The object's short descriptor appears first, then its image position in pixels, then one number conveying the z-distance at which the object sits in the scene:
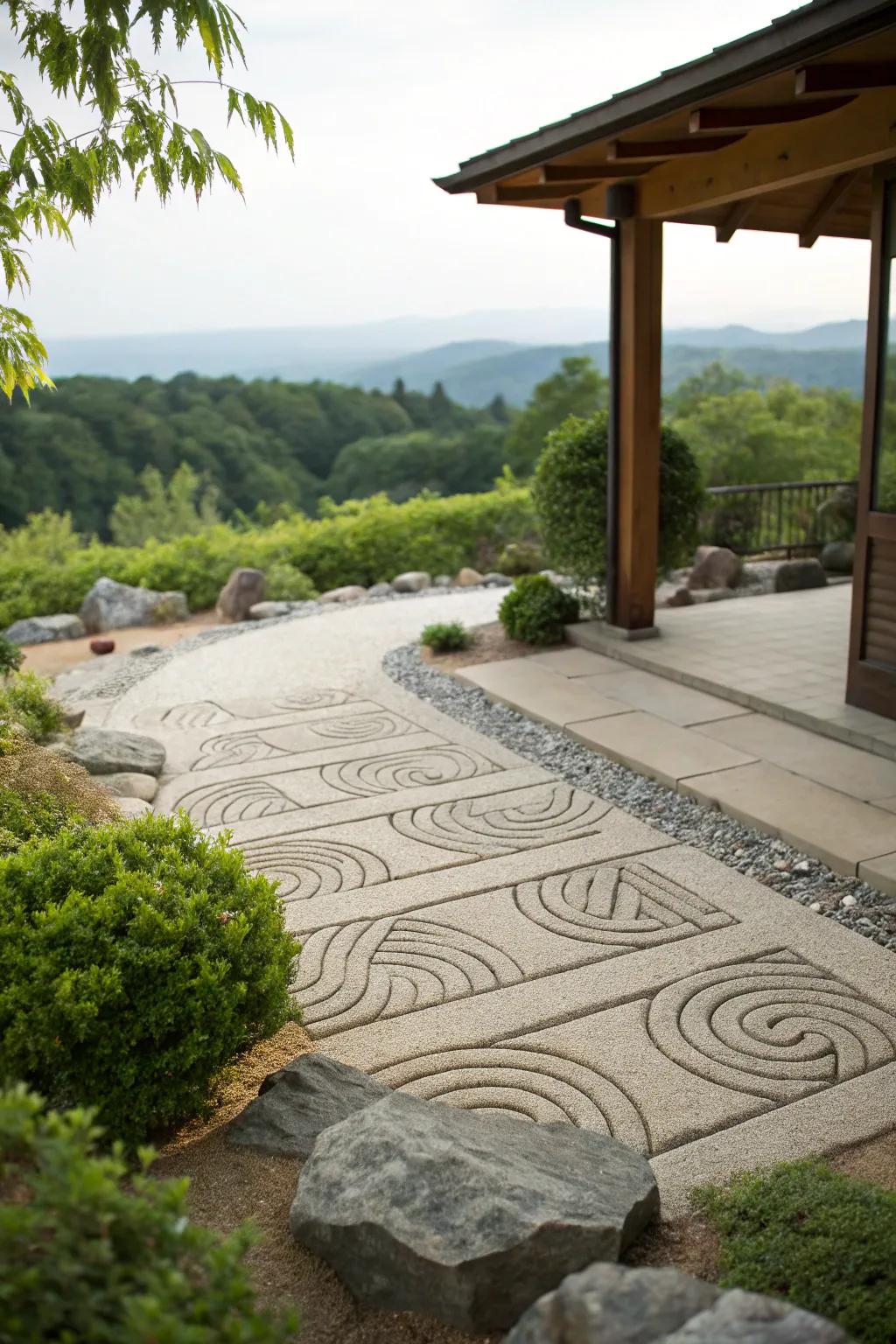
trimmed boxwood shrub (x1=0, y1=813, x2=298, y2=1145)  2.31
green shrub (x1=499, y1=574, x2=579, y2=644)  7.76
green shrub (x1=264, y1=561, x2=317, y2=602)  10.84
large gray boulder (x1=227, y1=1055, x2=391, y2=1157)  2.46
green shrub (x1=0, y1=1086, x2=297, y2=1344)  1.22
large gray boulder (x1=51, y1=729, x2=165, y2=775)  5.32
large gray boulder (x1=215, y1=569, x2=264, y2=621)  10.30
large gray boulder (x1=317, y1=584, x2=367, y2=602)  10.88
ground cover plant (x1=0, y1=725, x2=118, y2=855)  3.36
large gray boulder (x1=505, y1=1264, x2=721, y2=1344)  1.32
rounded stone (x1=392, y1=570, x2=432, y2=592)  11.24
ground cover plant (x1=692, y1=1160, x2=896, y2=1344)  1.87
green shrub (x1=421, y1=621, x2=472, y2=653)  7.98
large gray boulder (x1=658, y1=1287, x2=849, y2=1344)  1.22
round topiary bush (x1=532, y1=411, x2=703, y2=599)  7.66
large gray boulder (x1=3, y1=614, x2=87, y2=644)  9.81
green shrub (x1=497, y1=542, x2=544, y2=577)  11.38
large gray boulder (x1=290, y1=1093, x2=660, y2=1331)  1.89
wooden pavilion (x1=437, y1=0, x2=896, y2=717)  4.23
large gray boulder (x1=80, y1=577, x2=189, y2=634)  10.22
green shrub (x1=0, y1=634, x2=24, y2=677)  6.36
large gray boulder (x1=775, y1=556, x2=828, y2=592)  9.46
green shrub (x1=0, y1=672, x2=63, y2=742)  5.34
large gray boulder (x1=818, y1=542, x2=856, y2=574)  10.17
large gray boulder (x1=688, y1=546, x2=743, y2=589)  9.68
